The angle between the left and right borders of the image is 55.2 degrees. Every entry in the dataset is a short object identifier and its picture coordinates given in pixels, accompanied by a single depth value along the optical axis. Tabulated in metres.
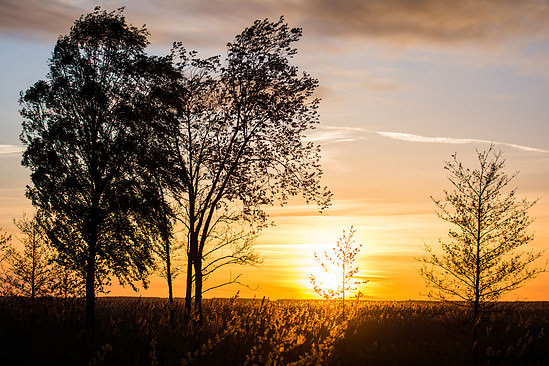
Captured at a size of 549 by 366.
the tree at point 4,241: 35.38
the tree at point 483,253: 20.84
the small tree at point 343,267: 27.75
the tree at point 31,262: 36.62
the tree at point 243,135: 22.19
